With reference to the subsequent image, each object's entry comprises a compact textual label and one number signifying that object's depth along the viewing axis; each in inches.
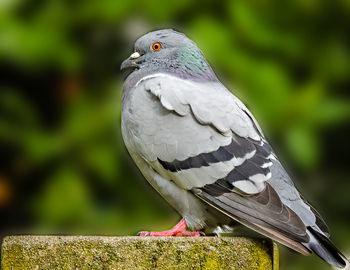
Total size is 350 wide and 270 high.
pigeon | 278.1
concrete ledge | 236.5
